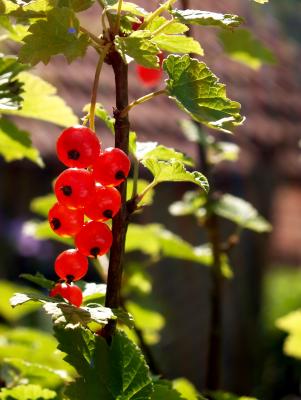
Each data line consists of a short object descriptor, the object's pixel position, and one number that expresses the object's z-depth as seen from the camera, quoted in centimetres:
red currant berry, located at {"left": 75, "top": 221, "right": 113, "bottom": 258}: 30
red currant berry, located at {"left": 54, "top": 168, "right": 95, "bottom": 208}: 30
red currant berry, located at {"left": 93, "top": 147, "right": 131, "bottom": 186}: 30
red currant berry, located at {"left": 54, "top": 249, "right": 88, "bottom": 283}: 31
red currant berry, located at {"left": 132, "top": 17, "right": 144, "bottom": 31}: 33
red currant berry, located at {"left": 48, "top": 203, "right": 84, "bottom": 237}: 31
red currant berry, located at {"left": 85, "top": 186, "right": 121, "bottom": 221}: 30
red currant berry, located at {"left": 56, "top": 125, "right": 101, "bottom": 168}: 30
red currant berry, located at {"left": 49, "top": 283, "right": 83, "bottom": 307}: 31
